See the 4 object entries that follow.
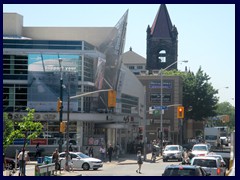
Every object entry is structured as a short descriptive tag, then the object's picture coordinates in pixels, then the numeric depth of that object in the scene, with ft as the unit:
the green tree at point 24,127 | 134.09
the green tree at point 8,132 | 129.14
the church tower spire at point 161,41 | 457.68
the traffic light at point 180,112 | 205.26
